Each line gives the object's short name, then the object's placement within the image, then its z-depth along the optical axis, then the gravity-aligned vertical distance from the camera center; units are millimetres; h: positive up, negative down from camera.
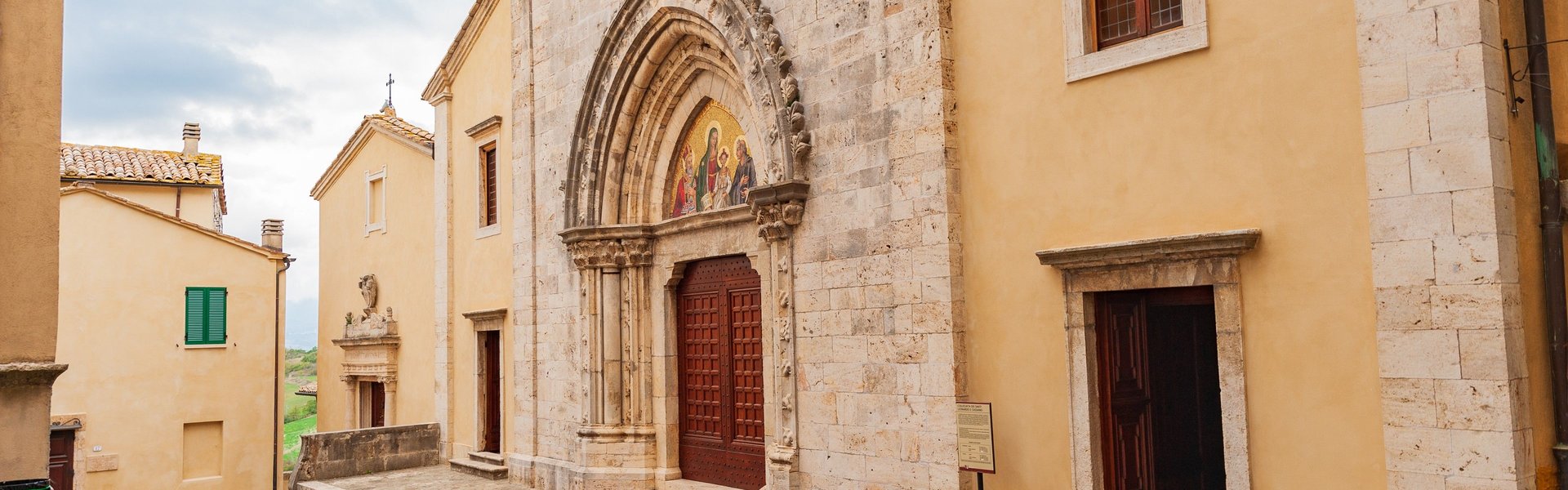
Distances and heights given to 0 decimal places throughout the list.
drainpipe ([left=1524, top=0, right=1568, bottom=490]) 5555 +491
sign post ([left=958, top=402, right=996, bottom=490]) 6922 -725
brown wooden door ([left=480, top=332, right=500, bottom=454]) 14508 -627
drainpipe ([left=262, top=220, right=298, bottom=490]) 19438 -69
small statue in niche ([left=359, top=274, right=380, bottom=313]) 18188 +814
